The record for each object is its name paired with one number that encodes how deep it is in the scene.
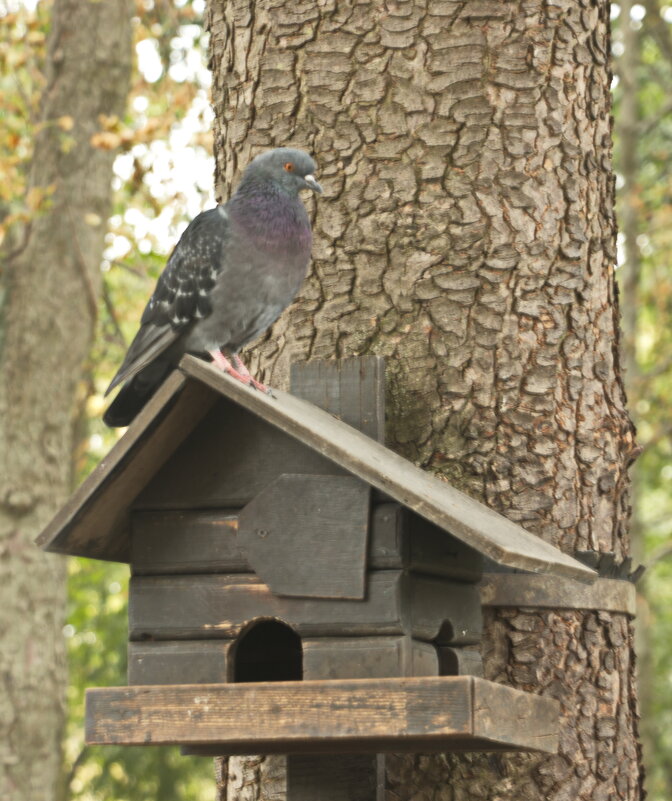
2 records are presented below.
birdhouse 5.19
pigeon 6.56
